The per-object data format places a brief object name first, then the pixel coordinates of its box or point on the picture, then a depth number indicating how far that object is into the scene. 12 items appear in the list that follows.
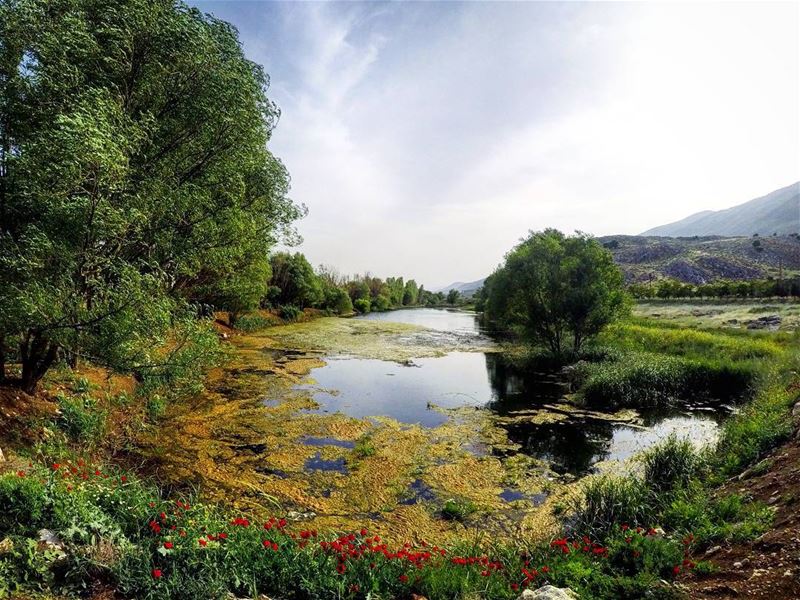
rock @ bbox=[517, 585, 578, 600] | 4.51
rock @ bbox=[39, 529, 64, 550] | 4.35
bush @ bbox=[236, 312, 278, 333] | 40.75
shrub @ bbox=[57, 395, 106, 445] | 9.73
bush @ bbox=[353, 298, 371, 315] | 92.62
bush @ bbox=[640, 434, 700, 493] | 9.20
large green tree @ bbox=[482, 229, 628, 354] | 26.11
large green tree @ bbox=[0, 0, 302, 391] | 7.84
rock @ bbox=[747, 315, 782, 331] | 30.73
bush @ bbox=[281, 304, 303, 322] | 55.09
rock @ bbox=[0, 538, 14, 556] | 4.07
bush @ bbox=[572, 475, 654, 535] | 7.61
